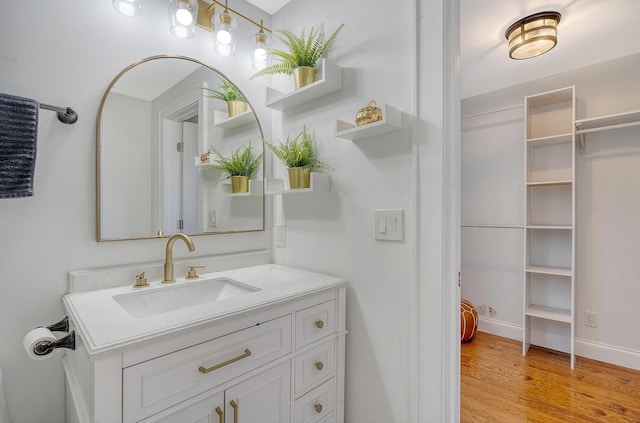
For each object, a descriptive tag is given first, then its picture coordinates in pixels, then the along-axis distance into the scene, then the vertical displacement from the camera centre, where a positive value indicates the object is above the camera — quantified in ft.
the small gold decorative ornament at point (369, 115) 3.81 +1.26
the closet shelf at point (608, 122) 6.73 +2.14
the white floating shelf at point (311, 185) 4.55 +0.43
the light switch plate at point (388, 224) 3.92 -0.17
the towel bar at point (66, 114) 3.50 +1.18
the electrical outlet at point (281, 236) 5.59 -0.45
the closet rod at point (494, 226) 8.68 -0.45
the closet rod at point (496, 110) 8.68 +3.06
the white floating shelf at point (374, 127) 3.67 +1.08
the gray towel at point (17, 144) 2.93 +0.68
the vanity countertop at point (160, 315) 2.43 -0.99
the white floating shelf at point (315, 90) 4.46 +1.91
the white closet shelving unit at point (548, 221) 7.82 -0.27
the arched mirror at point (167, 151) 3.98 +0.87
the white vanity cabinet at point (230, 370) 2.37 -1.54
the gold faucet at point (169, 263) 4.13 -0.71
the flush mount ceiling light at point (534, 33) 5.56 +3.41
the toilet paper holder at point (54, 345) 2.64 -1.20
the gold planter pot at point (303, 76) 4.78 +2.17
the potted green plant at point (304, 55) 4.77 +2.51
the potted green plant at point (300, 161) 4.76 +0.81
